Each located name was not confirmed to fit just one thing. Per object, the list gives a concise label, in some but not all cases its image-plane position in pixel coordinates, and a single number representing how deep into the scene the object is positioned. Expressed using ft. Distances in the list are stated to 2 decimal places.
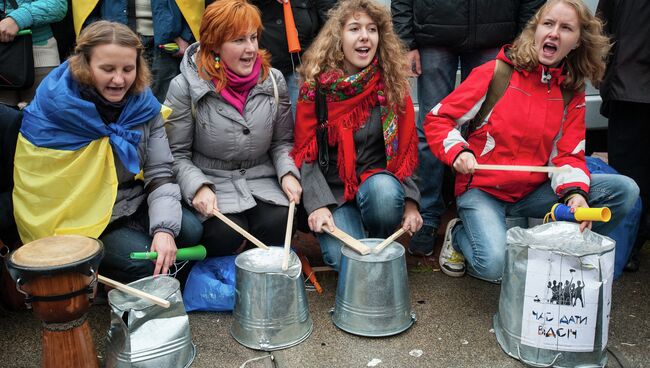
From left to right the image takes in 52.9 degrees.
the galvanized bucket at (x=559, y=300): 7.93
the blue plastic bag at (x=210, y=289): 9.55
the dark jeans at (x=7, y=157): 9.27
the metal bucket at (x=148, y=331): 7.81
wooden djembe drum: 7.25
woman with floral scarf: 10.06
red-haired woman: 9.91
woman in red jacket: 9.66
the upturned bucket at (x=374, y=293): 8.74
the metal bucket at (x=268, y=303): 8.44
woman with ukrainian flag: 8.80
